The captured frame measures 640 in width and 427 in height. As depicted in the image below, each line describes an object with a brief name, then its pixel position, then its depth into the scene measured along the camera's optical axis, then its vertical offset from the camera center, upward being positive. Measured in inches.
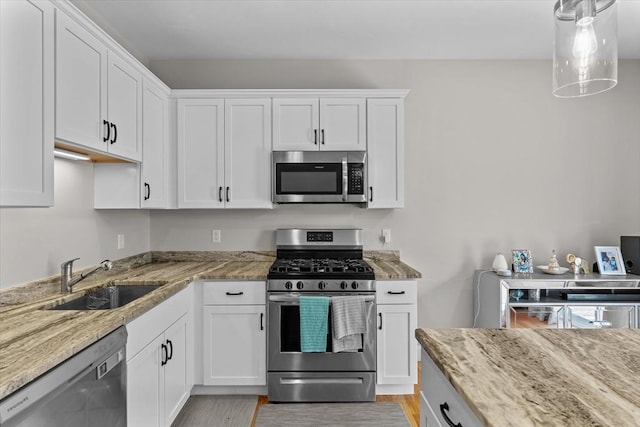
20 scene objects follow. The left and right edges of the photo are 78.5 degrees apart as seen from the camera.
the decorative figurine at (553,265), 125.2 -16.0
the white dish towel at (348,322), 106.3 -29.2
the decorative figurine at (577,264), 127.5 -16.3
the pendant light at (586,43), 48.0 +21.7
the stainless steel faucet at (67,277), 84.2 -13.7
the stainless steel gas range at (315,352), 108.4 -37.9
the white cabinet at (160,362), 71.9 -31.7
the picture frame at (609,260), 126.6 -14.6
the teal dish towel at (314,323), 106.1 -29.3
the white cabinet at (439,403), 40.0 -21.7
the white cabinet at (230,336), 111.2 -34.4
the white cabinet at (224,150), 125.3 +20.8
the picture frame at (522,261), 128.9 -15.2
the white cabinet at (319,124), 124.8 +29.0
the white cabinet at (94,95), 69.9 +25.2
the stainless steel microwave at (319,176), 124.2 +12.4
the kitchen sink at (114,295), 88.4 -19.0
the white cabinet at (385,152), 125.0 +20.2
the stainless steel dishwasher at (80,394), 43.7 -23.1
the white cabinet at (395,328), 111.3 -32.1
